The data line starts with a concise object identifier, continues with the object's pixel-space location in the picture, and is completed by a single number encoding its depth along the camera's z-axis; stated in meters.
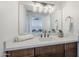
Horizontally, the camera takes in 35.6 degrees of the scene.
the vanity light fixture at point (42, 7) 1.55
